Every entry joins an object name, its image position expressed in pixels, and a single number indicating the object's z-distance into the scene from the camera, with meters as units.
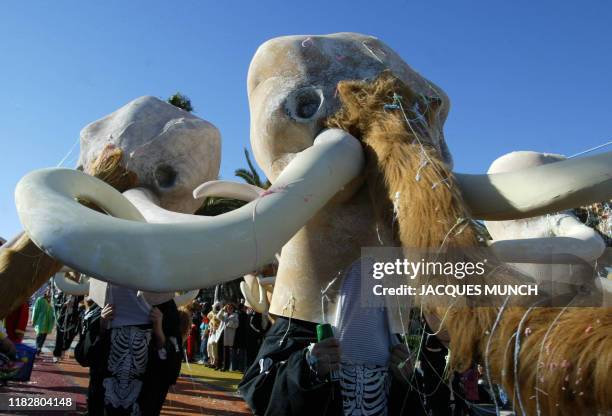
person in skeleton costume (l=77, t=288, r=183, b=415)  3.18
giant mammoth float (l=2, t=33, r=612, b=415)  1.19
